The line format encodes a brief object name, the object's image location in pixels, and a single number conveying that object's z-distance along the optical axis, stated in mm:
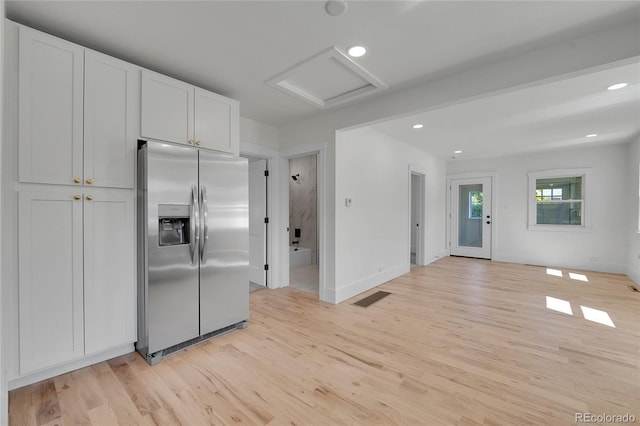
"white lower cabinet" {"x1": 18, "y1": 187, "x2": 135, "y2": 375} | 1848
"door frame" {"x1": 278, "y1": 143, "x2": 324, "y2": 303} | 3717
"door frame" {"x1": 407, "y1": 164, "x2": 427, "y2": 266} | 6008
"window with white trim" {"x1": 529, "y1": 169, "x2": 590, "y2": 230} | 5746
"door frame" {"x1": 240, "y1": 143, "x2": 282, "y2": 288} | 4230
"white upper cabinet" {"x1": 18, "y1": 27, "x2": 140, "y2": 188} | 1840
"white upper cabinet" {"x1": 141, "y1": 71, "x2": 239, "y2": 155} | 2379
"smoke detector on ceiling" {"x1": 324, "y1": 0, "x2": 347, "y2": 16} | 1721
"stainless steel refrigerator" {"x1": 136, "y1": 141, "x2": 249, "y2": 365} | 2221
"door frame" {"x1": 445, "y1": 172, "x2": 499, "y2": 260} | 6637
